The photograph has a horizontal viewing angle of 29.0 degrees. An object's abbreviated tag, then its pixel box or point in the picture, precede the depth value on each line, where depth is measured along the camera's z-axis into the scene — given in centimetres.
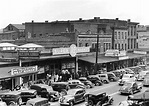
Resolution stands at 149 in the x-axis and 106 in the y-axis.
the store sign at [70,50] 4255
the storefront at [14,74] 3253
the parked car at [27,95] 2881
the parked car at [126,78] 4167
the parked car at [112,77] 4531
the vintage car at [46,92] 3050
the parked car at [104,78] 4331
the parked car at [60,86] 3428
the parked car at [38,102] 2486
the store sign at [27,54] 3612
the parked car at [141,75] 4527
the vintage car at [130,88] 3369
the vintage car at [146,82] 4038
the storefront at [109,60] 5095
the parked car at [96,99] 2695
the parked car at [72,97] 2778
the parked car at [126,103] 2538
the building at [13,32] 8140
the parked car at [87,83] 3853
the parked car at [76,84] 3585
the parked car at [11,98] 2711
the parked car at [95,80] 4106
